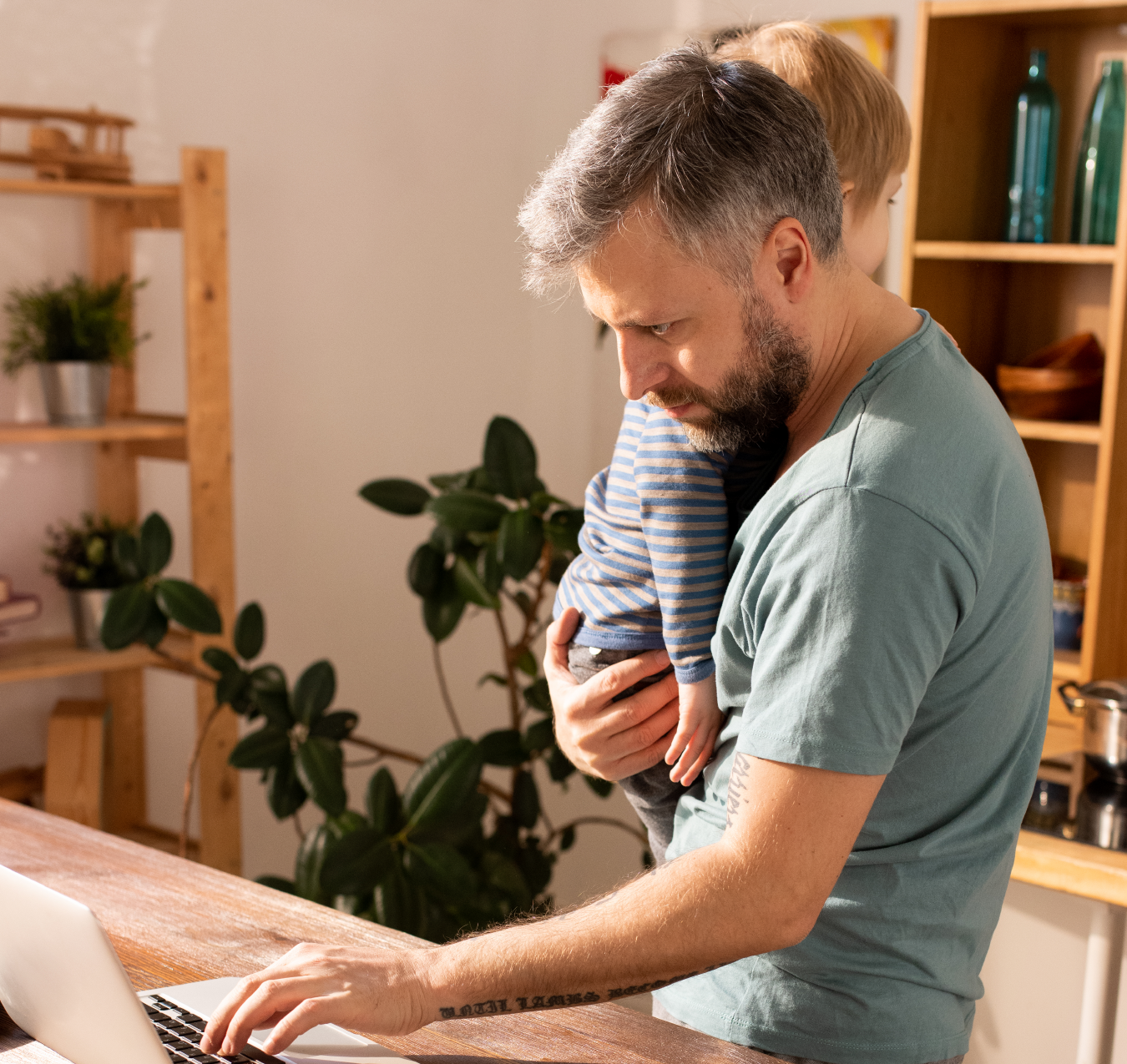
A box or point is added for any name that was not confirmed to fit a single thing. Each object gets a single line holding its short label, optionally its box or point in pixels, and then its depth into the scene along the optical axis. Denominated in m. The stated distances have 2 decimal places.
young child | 1.20
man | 0.90
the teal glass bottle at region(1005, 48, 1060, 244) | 2.35
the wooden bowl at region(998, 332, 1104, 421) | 2.35
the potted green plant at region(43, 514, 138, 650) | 2.57
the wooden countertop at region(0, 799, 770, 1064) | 1.04
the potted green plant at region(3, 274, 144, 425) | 2.49
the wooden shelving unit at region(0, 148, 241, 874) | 2.54
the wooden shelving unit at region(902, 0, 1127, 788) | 2.24
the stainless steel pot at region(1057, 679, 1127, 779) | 2.03
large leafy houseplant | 2.28
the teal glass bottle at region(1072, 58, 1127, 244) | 2.28
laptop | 0.83
